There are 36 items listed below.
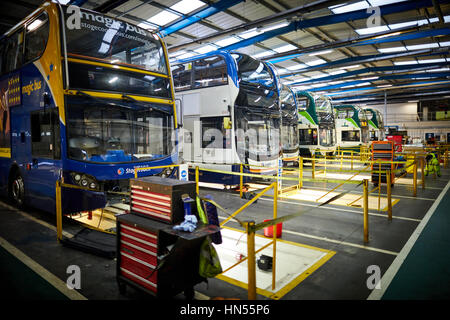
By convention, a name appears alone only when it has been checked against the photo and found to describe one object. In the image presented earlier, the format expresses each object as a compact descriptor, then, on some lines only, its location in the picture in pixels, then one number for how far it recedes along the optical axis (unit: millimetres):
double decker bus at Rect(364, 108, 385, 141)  29344
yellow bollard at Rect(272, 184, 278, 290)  3572
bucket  5297
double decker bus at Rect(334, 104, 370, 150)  25156
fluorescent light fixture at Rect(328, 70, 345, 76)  23019
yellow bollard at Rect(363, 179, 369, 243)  5090
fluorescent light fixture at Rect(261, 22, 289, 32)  12217
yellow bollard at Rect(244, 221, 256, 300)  2809
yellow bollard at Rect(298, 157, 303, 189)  9617
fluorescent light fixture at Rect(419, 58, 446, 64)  19456
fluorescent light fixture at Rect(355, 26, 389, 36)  13519
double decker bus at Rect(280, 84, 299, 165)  13516
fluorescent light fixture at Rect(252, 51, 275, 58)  16859
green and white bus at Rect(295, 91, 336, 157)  19031
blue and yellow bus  5234
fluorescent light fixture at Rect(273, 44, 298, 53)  16266
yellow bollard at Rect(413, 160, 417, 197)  8969
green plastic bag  2973
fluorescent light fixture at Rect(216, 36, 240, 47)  14347
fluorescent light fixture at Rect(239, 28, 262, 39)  13411
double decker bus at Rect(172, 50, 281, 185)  8922
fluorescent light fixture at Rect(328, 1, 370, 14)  10659
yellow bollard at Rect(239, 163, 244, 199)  8442
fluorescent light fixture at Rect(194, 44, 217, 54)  15379
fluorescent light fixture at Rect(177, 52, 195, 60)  16816
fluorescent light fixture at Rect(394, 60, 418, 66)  20500
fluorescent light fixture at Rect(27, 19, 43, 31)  5843
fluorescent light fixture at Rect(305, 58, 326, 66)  19603
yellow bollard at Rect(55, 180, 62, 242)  4938
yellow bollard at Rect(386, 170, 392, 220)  5910
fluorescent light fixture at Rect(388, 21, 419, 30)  12914
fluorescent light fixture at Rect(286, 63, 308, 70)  20434
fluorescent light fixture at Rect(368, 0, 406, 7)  10398
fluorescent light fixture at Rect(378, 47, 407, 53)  16975
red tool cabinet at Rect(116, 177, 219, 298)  2893
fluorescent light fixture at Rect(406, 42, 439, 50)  15686
